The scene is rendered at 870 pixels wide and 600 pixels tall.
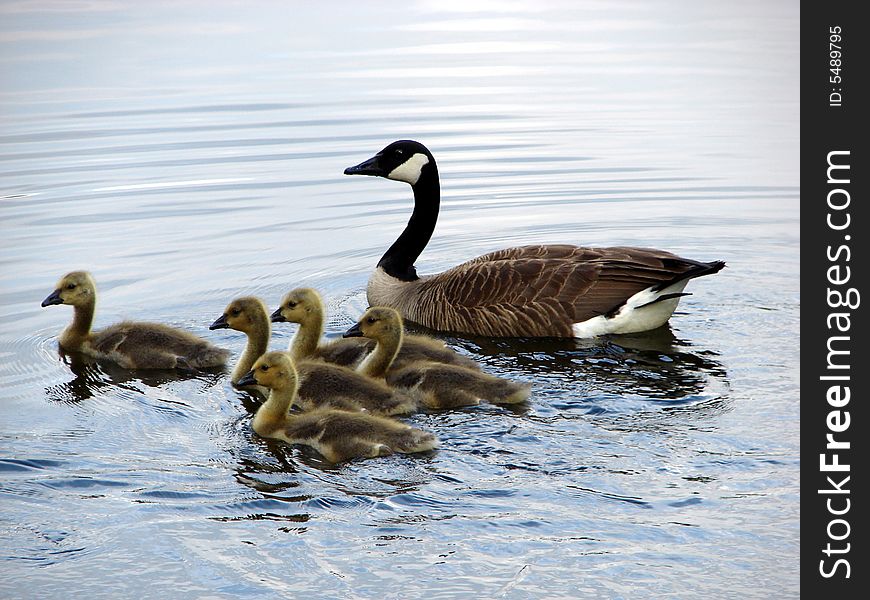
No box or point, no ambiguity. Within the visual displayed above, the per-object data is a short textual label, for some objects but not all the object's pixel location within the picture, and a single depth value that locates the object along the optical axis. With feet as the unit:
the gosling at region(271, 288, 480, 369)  60.90
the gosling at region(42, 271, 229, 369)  63.31
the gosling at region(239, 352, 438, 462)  49.80
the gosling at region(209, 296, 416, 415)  55.42
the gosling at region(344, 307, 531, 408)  55.26
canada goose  67.05
